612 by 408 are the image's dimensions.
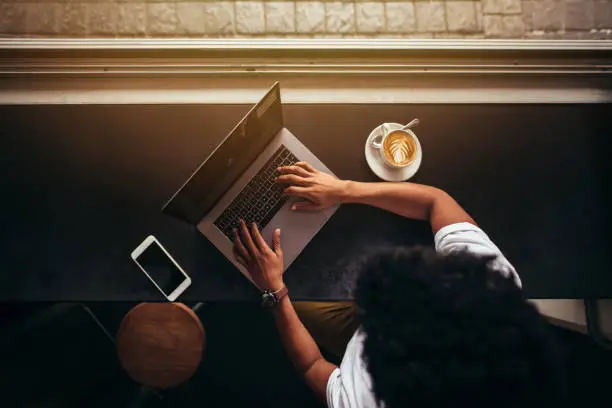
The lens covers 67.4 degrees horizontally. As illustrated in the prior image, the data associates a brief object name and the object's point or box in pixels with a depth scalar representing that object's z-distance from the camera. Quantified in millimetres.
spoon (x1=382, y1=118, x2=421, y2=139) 1157
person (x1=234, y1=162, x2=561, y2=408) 879
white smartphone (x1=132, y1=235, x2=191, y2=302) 1183
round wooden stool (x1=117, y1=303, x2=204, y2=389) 1460
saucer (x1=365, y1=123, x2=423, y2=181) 1224
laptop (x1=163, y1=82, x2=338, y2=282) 1188
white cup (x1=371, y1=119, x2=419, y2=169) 1179
